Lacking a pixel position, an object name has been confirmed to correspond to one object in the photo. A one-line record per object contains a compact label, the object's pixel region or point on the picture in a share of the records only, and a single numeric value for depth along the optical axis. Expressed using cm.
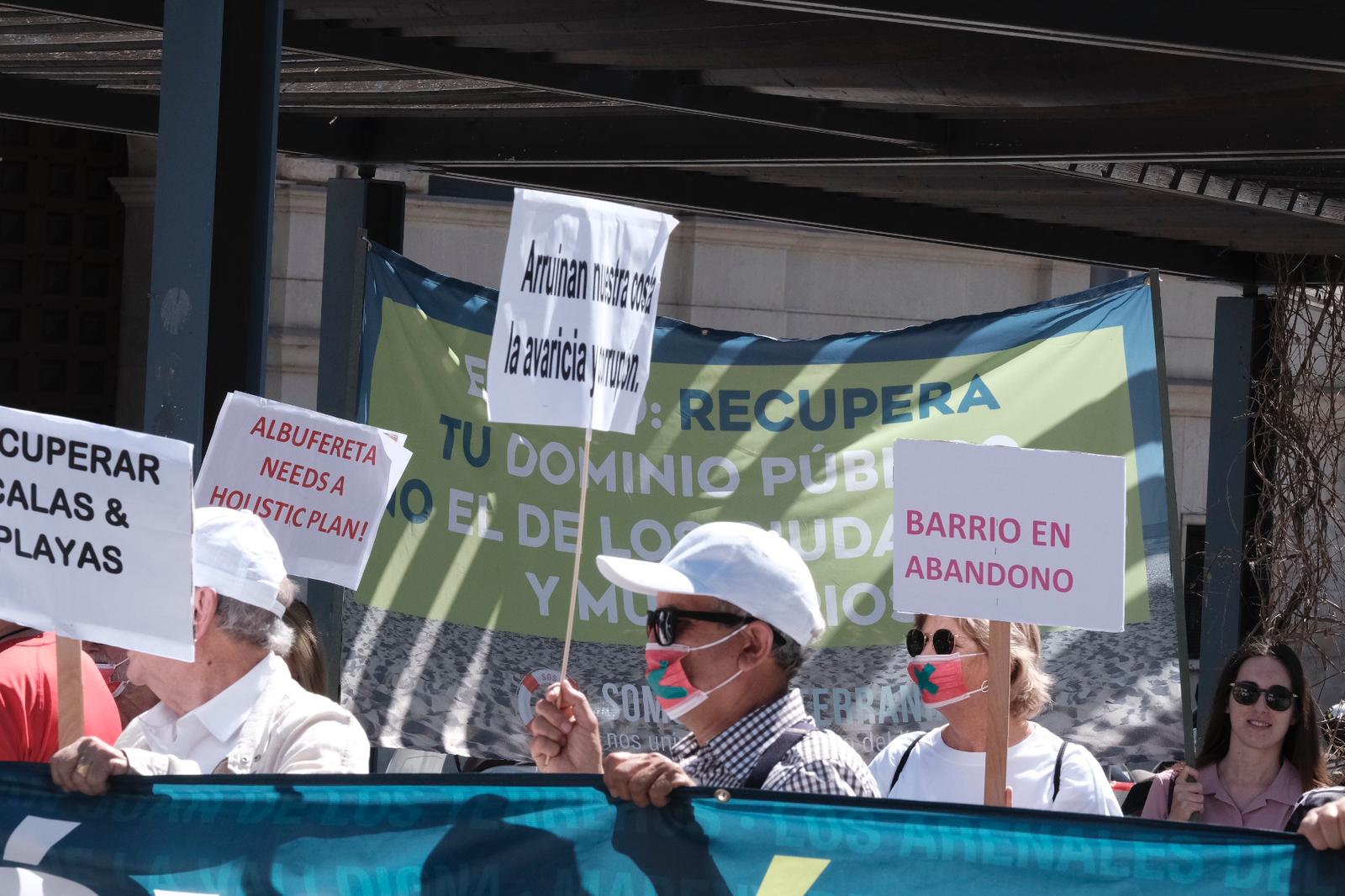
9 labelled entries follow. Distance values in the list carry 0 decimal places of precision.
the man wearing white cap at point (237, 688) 665
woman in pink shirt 907
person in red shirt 779
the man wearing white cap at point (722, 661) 605
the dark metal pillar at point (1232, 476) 1833
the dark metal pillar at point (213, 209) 838
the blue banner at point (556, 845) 530
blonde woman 782
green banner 1311
